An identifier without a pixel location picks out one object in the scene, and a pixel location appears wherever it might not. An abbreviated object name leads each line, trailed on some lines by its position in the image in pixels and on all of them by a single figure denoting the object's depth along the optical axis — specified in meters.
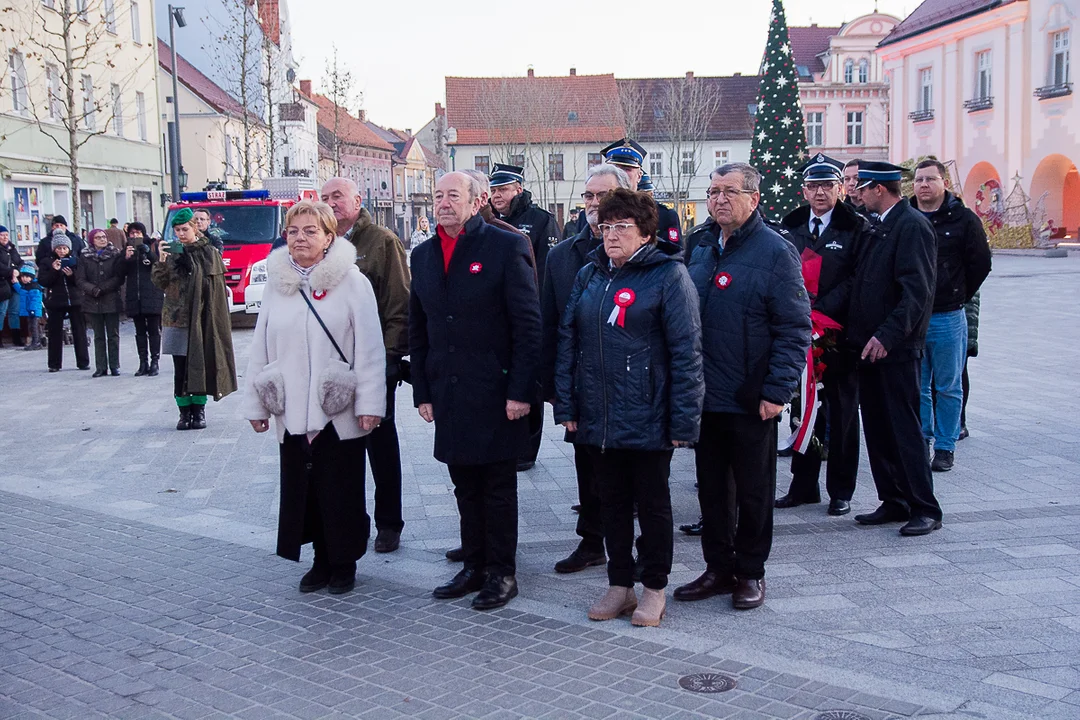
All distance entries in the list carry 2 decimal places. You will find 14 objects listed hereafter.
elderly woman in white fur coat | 5.58
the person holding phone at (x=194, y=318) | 10.20
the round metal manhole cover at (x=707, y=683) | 4.35
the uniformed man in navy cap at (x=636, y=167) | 5.95
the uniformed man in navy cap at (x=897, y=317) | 6.33
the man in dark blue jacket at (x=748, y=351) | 5.18
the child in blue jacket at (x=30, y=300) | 17.73
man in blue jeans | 7.80
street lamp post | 30.45
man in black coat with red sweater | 5.39
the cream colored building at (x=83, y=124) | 27.50
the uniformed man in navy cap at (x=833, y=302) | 6.67
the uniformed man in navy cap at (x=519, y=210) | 7.97
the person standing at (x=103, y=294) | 14.15
